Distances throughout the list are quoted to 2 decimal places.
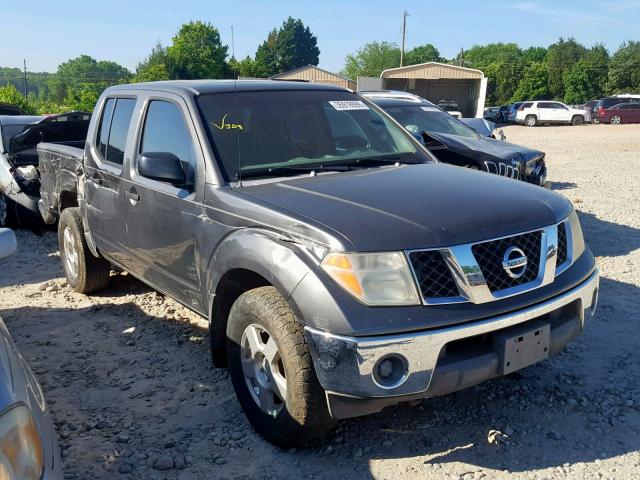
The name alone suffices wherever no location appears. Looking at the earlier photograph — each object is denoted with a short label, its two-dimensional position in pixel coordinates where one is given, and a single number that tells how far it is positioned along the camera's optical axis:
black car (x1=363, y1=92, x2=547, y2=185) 7.11
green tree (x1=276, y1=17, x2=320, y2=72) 112.46
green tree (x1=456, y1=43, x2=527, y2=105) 70.00
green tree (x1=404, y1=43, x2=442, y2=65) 121.03
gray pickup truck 2.63
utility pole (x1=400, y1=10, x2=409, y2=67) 65.00
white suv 37.06
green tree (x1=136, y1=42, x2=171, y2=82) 59.04
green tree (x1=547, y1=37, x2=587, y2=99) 68.62
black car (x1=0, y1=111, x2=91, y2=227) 8.09
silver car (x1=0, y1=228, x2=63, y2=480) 1.64
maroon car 36.81
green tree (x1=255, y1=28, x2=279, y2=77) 103.12
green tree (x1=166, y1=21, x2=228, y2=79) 69.69
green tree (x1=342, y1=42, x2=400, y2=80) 93.88
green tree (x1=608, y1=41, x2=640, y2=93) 65.75
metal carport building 40.09
